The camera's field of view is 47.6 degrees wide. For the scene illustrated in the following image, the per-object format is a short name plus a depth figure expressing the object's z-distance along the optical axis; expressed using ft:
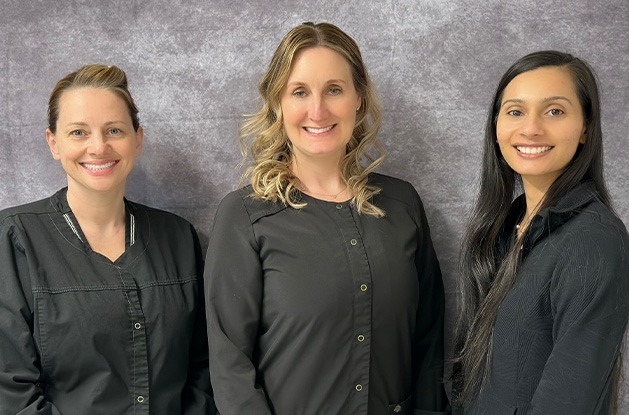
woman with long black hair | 5.68
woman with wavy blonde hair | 7.15
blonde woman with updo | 7.58
